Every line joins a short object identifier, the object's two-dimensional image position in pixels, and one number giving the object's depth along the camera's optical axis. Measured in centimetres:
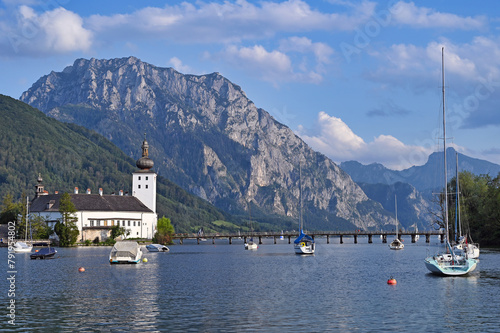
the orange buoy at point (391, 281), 7250
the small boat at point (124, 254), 10969
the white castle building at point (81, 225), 19800
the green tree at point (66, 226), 18565
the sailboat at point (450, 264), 8019
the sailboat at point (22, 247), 15662
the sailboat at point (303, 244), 15450
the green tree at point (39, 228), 18925
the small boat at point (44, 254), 12625
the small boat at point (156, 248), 17525
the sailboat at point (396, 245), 19175
